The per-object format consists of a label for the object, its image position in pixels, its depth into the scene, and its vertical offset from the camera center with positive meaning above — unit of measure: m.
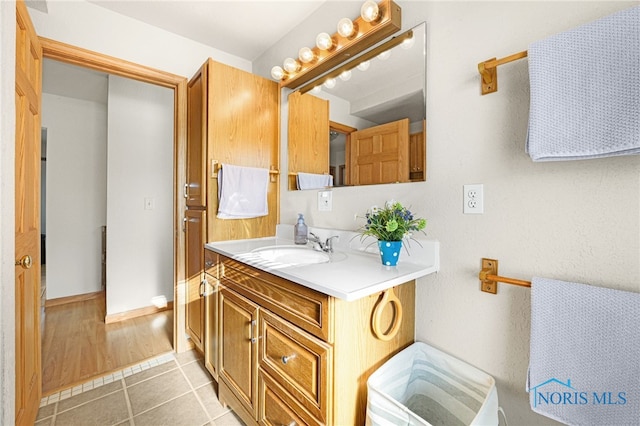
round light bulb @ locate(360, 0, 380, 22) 1.31 +0.94
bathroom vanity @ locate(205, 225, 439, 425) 0.92 -0.45
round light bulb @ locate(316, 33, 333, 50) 1.58 +0.96
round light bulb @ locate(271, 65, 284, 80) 1.90 +0.94
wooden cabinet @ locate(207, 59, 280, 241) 1.81 +0.53
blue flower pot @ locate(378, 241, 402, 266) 1.15 -0.16
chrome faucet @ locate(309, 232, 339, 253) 1.52 -0.18
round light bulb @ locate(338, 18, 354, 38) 1.44 +0.95
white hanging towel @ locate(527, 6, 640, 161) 0.74 +0.34
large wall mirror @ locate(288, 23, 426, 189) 1.28 +0.48
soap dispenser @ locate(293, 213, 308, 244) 1.73 -0.13
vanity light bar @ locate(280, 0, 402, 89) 1.31 +0.88
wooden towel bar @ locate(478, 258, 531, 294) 1.02 -0.23
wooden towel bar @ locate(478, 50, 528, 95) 0.99 +0.51
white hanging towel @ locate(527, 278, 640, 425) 0.75 -0.41
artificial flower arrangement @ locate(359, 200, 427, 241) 1.12 -0.05
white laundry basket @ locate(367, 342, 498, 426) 0.89 -0.66
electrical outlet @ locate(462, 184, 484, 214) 1.08 +0.05
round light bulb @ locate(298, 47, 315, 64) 1.71 +0.95
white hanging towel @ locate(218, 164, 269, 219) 1.82 +0.12
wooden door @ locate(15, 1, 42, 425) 1.20 -0.04
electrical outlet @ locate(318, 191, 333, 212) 1.69 +0.06
